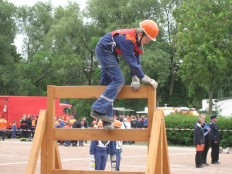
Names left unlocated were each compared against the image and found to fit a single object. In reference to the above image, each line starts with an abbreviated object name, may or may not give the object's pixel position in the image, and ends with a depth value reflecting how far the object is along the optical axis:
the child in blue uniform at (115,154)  14.01
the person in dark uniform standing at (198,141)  20.22
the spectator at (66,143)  32.26
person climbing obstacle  6.70
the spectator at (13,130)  37.12
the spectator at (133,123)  37.19
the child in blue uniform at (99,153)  12.59
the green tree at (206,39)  37.47
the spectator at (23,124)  36.33
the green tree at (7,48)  60.78
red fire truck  39.12
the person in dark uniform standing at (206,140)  21.36
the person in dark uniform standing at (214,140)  21.83
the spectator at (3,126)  35.81
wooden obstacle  6.44
